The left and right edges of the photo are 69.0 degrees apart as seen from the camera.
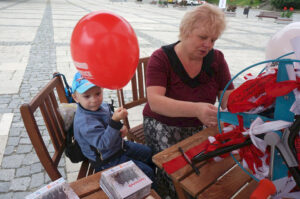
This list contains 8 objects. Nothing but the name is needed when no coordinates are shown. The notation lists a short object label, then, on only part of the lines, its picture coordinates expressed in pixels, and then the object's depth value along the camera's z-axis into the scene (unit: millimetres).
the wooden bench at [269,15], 16469
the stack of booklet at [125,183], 981
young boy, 1294
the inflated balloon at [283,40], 951
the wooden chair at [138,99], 2021
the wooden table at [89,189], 1059
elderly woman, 1377
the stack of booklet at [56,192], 927
